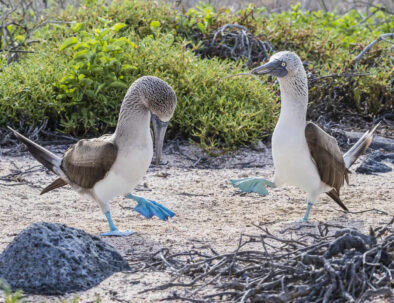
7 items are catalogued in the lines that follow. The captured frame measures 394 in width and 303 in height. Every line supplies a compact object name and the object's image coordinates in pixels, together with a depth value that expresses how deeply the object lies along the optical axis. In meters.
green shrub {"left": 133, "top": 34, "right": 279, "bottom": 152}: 12.54
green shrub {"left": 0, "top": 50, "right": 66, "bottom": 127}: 12.48
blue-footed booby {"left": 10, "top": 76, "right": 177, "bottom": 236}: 8.21
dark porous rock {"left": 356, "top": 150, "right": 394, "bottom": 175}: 11.99
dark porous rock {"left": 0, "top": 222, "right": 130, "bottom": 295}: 6.43
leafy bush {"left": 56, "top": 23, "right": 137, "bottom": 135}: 12.36
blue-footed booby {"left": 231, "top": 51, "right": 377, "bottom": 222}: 8.72
